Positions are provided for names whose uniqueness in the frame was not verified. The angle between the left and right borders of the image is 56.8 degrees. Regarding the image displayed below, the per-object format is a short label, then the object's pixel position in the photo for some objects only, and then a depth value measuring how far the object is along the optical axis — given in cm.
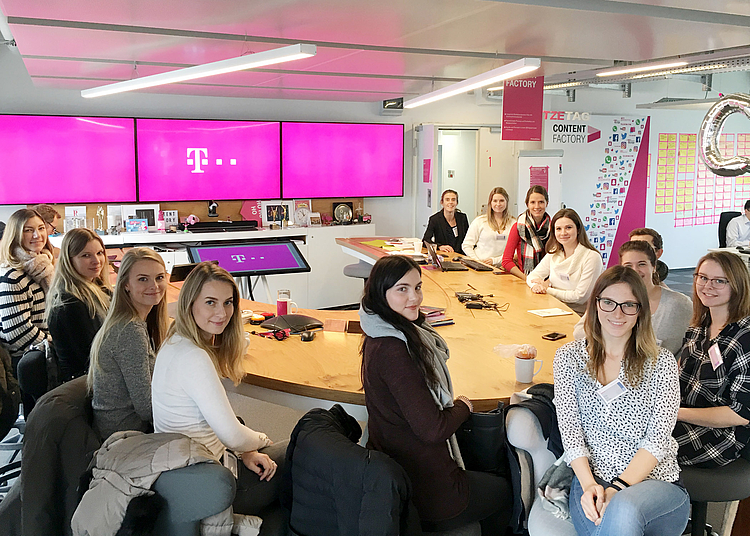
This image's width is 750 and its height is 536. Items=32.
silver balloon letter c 595
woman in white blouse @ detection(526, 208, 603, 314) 498
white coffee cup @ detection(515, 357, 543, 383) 304
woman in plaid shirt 274
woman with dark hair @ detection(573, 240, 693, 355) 343
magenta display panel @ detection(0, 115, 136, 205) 766
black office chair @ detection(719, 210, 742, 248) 919
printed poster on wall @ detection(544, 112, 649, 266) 1073
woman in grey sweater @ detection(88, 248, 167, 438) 290
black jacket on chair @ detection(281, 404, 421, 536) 217
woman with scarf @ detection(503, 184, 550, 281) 608
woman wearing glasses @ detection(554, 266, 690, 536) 239
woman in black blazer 766
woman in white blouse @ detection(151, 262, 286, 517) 259
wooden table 307
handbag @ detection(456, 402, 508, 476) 273
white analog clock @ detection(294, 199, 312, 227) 921
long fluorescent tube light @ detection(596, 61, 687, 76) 649
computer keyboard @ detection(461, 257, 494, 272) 618
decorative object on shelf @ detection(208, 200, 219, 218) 881
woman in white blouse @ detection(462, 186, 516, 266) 679
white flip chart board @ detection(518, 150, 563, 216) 1047
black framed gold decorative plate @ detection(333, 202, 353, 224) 959
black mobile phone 380
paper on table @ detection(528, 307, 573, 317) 439
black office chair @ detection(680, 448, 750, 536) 270
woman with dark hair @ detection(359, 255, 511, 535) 250
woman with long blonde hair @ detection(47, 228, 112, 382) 350
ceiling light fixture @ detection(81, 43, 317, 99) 402
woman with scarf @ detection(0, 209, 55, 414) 407
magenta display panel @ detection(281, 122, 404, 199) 914
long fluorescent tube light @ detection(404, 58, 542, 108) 466
